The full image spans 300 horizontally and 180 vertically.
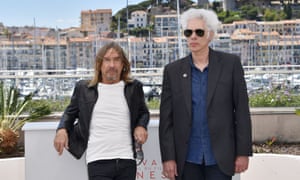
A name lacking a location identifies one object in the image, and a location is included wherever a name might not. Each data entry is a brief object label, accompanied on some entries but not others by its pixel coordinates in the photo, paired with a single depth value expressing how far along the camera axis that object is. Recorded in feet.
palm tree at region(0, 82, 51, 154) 19.66
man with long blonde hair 8.75
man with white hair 8.46
